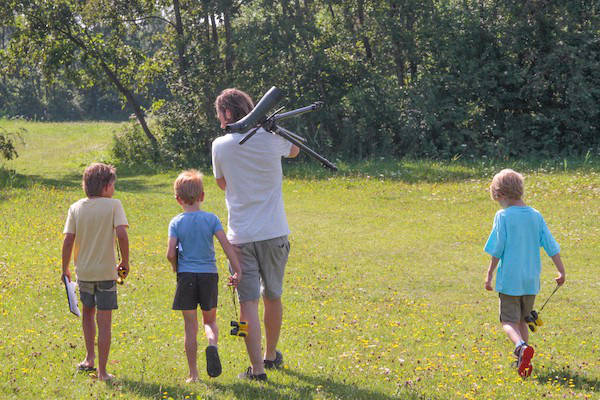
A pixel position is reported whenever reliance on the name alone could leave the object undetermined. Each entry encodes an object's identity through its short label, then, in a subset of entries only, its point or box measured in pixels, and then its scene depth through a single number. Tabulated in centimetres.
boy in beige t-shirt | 1098
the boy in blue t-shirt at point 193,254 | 1062
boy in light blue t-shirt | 1234
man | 1060
